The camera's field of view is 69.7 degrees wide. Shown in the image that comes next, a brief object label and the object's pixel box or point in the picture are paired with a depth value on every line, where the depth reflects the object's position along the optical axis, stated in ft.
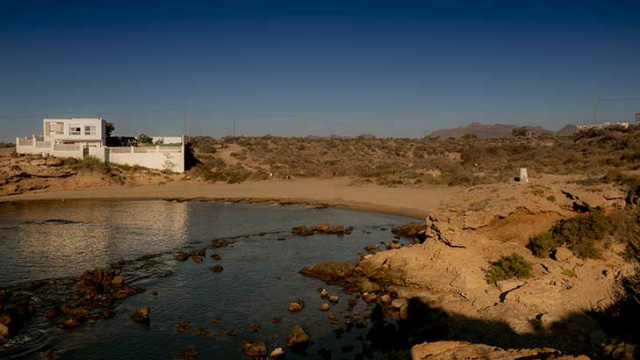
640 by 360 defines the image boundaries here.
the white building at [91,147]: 161.68
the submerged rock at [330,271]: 60.39
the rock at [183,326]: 44.75
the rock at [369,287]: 53.88
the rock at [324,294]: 53.21
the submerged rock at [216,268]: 64.54
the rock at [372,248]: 75.03
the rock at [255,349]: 39.32
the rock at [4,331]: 42.16
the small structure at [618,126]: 177.59
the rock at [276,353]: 38.96
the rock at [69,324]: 44.68
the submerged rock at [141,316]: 46.56
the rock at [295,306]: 49.37
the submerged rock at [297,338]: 41.44
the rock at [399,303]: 48.55
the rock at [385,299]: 50.37
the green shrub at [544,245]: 47.32
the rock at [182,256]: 70.73
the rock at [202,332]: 43.75
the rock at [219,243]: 79.97
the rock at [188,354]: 39.06
